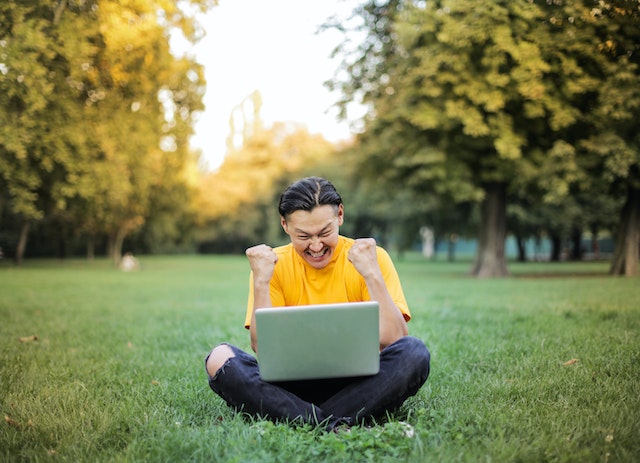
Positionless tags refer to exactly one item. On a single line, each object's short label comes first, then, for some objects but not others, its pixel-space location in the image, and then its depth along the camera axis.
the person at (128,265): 26.01
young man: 3.13
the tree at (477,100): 11.40
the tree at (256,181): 43.75
